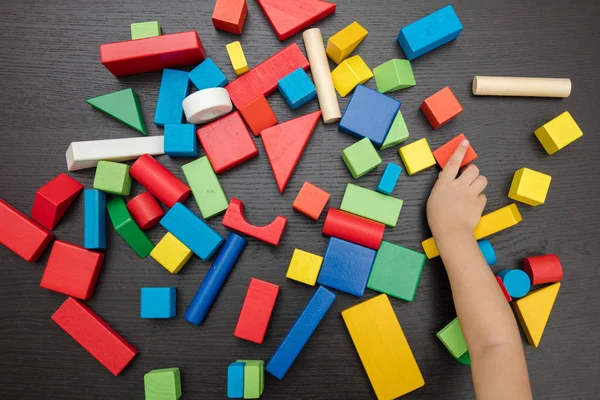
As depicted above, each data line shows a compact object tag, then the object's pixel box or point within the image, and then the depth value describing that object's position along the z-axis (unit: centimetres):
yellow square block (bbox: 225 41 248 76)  87
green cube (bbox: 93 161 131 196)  84
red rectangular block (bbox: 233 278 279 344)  83
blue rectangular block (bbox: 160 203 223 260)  84
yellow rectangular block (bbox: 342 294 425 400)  85
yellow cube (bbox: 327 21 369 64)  87
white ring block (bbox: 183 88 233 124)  83
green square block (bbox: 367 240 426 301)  86
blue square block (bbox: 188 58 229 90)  87
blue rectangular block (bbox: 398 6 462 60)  89
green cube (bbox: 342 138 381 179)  85
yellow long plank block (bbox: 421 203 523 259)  88
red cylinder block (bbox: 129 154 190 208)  84
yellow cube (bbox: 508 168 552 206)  88
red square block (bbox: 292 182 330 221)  85
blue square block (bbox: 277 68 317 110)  86
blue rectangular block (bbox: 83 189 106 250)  85
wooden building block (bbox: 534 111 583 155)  89
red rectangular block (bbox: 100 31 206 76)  84
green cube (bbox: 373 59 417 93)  87
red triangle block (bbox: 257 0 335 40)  89
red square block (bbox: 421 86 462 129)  87
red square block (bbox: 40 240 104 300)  85
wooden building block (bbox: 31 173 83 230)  85
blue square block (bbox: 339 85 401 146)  87
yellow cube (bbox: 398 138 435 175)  88
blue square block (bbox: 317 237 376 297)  85
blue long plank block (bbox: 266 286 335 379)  83
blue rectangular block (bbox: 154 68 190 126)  88
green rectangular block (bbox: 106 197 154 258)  85
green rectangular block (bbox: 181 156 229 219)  86
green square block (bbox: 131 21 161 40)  88
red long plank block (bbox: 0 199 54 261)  86
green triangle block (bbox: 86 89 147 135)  87
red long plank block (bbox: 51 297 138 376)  84
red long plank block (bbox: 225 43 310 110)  88
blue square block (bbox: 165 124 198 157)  85
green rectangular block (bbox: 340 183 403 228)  87
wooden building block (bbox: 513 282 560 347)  87
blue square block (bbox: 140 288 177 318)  84
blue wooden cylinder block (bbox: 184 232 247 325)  84
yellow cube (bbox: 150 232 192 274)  85
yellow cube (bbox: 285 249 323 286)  84
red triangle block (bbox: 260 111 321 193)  86
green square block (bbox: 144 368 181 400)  83
